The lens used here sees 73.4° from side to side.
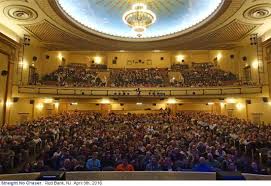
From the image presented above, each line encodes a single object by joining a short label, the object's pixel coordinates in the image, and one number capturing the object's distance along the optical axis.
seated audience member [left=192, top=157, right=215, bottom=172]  3.45
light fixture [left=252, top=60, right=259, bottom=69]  10.27
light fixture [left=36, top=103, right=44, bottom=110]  11.28
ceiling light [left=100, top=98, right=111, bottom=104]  11.88
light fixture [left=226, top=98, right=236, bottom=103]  11.01
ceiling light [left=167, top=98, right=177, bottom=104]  11.67
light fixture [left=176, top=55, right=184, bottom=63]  15.35
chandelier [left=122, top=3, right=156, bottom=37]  7.87
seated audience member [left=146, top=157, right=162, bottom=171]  3.85
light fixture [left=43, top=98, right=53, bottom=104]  11.10
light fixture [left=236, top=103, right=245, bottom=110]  10.97
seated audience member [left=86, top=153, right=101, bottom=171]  3.83
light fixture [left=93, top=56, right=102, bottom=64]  15.52
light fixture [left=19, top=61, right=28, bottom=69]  10.37
